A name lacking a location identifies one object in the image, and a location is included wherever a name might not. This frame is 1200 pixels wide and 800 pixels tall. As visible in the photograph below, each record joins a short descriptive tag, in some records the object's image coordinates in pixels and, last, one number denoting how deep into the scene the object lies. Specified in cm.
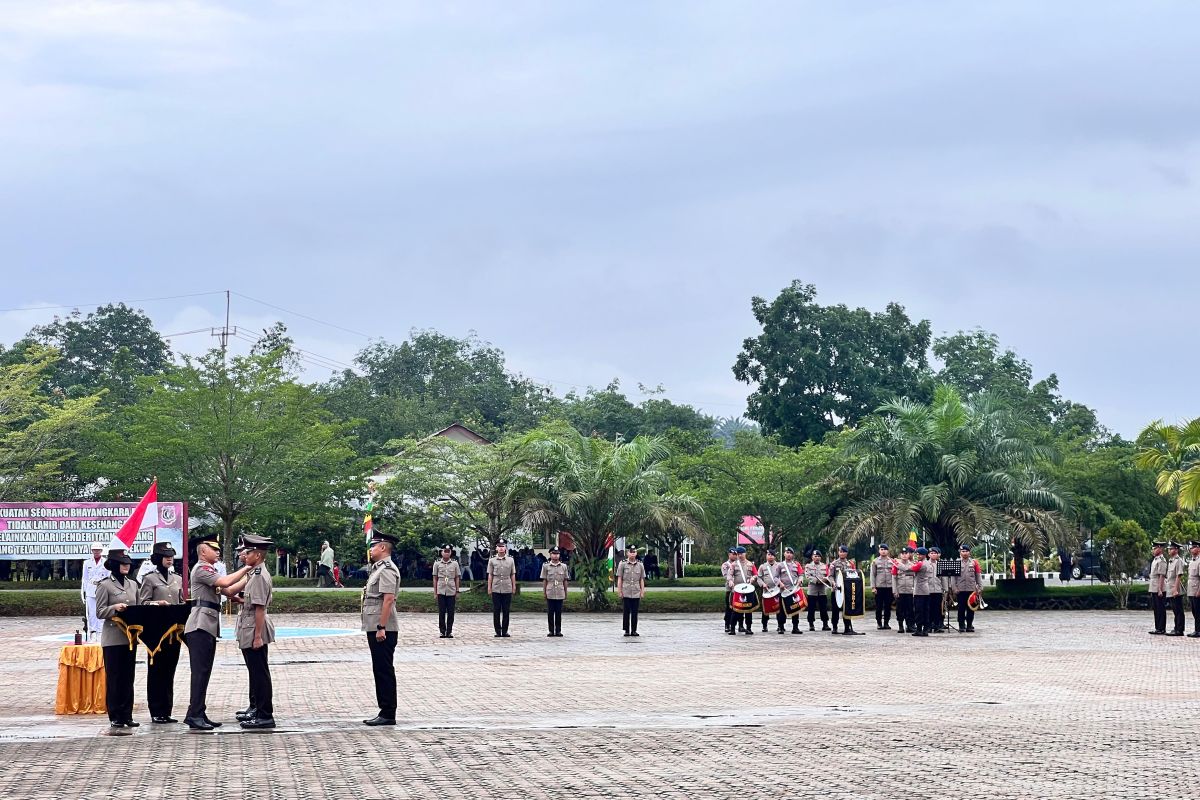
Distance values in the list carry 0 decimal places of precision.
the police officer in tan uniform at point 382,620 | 1320
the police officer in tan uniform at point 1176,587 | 2803
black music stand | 2938
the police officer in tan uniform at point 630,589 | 2736
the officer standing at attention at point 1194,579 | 2797
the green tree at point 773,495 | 4128
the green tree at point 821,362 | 6956
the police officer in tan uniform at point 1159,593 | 2872
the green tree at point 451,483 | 4428
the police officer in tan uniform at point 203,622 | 1298
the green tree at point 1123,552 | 3709
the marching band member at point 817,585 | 2912
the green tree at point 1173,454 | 3166
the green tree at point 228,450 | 3953
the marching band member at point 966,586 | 2881
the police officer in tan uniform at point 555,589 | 2758
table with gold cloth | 1414
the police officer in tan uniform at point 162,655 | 1352
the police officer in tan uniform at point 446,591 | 2709
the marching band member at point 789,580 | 2892
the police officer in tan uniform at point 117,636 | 1299
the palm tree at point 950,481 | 3609
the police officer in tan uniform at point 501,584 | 2725
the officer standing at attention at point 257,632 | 1288
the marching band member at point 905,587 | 2832
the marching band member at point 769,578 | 2883
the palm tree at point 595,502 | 3597
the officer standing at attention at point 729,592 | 2857
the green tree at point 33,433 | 4041
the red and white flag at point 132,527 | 1877
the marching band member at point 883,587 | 2917
